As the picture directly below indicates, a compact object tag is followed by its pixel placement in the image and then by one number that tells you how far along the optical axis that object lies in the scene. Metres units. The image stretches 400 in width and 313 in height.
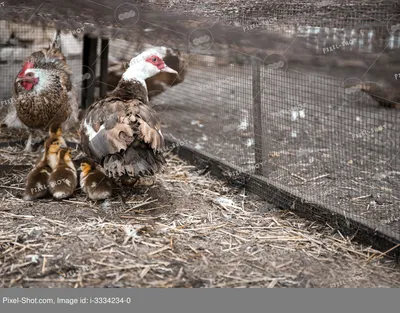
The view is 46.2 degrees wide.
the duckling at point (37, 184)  4.20
